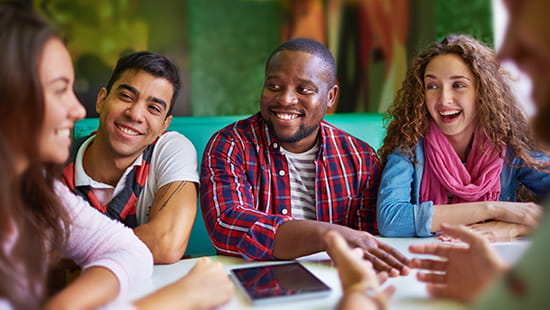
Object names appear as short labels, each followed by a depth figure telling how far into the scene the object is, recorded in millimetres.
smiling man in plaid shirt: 1386
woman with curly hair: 1393
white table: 707
